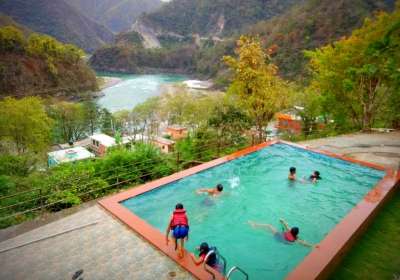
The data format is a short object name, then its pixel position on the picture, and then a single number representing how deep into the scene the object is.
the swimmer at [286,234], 6.84
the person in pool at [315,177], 10.34
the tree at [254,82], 13.47
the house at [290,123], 27.67
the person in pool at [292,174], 10.41
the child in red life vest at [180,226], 5.31
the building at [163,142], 31.83
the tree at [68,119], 43.62
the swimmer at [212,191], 9.30
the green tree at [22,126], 28.55
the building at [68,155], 28.67
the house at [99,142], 34.80
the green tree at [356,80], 14.99
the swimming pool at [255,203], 6.70
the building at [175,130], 41.75
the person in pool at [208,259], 5.15
